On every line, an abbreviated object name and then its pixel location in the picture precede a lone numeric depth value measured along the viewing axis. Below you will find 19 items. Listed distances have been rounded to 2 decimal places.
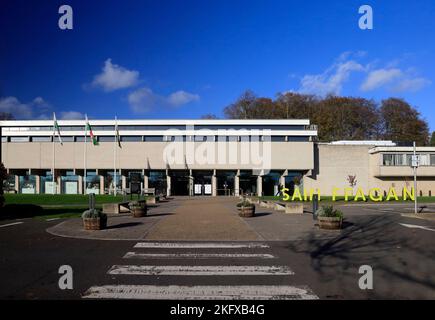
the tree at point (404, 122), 81.12
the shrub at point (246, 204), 21.52
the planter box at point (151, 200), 38.59
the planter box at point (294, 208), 24.41
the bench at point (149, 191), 59.39
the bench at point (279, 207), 26.83
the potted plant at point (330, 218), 15.04
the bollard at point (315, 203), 19.98
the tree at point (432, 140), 83.19
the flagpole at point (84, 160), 62.88
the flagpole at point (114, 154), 61.84
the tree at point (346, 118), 83.06
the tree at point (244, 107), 87.50
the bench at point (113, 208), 25.12
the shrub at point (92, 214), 15.41
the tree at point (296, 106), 85.69
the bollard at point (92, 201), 16.56
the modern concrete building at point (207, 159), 62.88
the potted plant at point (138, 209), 21.40
